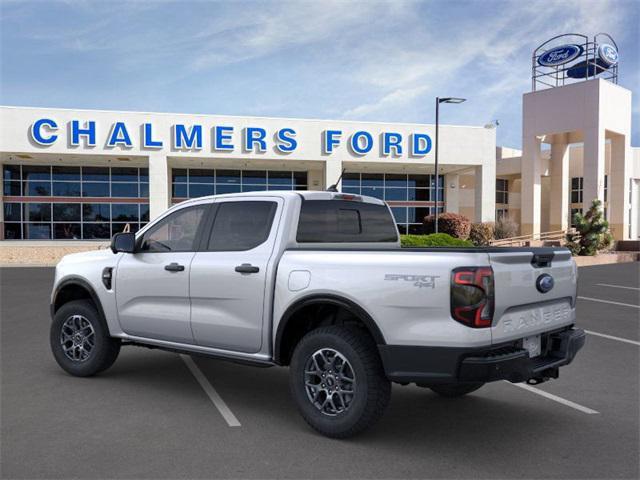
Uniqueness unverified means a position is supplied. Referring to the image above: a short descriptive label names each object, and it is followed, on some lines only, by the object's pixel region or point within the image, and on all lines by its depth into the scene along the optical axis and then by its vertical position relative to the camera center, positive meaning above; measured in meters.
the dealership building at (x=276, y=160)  29.50 +3.35
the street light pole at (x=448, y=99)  22.08 +4.62
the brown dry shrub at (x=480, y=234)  26.98 -0.57
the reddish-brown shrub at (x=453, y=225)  26.67 -0.15
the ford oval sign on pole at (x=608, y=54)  34.94 +10.15
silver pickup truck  3.97 -0.64
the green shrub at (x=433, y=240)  16.76 -0.55
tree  26.22 -0.45
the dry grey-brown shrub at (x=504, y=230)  31.53 -0.44
